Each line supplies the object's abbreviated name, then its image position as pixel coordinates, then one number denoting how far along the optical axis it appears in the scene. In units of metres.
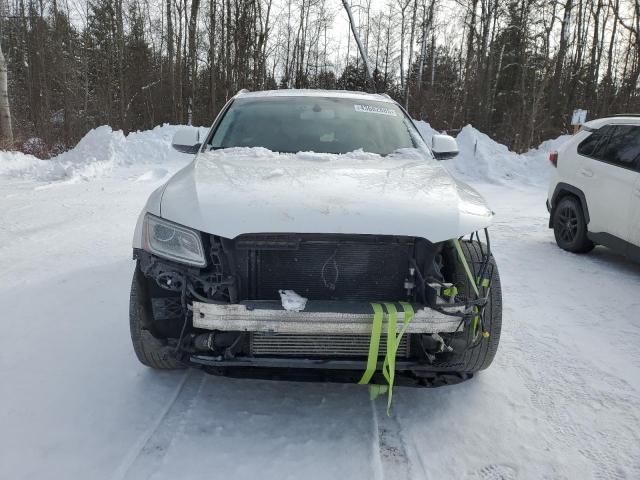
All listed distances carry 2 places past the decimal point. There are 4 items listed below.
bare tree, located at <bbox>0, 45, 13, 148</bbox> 13.95
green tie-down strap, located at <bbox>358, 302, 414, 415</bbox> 2.17
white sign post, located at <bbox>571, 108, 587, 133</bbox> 13.08
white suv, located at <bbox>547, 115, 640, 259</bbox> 5.09
